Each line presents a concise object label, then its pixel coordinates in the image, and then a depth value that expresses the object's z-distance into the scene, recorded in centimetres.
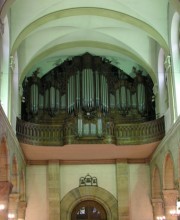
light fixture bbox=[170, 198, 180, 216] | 1785
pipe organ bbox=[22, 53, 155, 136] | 2056
